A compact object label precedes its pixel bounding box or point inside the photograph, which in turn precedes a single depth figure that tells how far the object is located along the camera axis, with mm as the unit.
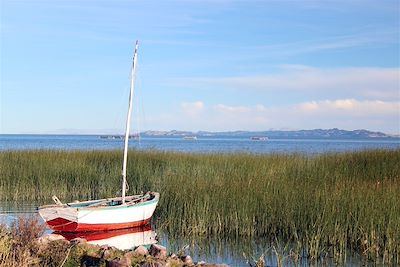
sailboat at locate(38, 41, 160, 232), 13891
